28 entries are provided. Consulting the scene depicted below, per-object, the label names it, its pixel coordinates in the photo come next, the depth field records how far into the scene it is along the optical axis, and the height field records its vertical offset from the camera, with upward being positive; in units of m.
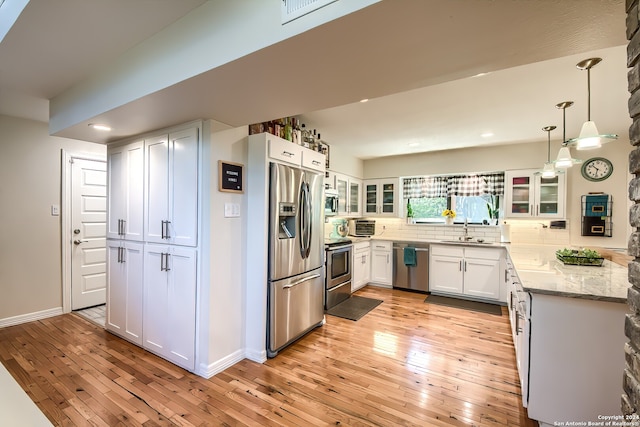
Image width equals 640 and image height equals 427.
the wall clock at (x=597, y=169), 4.01 +0.64
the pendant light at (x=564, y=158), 2.65 +0.52
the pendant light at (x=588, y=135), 2.02 +0.57
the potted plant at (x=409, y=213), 5.46 -0.03
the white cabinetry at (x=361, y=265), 4.70 -0.94
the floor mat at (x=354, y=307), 3.71 -1.35
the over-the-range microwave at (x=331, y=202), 4.44 +0.14
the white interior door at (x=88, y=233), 3.77 -0.34
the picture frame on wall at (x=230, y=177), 2.39 +0.29
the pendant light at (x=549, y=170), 3.14 +0.48
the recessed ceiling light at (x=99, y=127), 2.49 +0.74
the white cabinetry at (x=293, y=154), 2.58 +0.56
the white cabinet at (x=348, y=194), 4.86 +0.31
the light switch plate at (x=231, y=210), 2.45 +0.00
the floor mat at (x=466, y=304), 3.95 -1.36
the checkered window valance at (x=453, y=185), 4.67 +0.47
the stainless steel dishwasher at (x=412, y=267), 4.73 -0.95
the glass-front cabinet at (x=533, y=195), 4.18 +0.27
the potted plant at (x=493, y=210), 4.79 +0.04
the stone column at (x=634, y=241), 0.82 -0.08
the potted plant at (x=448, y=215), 4.98 -0.06
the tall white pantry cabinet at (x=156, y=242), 2.40 -0.31
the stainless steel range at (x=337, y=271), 3.89 -0.88
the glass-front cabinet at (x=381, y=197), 5.41 +0.28
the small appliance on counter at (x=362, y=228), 5.54 -0.33
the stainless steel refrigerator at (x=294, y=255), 2.60 -0.44
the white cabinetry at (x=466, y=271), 4.20 -0.91
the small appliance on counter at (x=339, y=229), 5.07 -0.33
